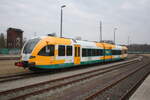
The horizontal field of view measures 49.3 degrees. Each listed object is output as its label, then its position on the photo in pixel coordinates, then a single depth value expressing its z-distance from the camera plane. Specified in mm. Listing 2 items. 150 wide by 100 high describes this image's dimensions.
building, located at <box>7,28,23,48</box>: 70106
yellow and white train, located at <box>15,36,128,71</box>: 11684
